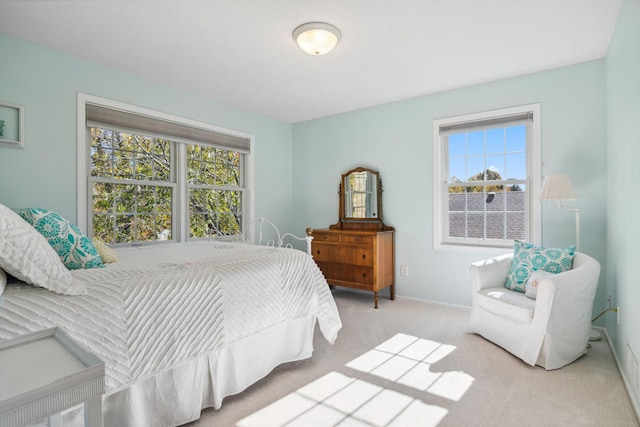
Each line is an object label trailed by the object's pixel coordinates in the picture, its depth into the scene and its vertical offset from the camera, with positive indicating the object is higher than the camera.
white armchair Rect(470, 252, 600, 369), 2.25 -0.73
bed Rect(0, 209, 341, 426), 1.36 -0.53
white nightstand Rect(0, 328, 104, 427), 0.70 -0.38
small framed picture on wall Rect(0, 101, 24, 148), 2.52 +0.67
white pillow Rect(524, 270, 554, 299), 2.49 -0.51
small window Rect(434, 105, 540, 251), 3.42 +0.38
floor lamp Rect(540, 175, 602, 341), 2.76 +0.18
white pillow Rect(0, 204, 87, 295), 1.24 -0.17
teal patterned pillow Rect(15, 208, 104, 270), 1.72 -0.13
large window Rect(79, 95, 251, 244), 3.11 +0.40
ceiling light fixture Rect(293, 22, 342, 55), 2.38 +1.27
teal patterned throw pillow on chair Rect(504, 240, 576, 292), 2.61 -0.38
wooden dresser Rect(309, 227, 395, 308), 3.81 -0.51
